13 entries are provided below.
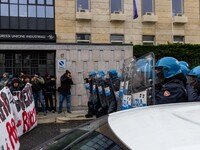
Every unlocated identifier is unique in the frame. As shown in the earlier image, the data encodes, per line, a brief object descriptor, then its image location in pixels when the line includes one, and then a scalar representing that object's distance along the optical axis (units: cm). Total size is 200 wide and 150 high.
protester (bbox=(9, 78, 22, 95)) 1022
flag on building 2088
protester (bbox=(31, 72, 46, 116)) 1201
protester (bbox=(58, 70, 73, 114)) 1219
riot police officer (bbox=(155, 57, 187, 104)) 387
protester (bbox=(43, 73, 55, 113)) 1253
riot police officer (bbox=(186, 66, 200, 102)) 408
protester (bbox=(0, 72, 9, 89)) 1167
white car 134
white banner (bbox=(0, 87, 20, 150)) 538
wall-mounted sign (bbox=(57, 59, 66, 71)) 1261
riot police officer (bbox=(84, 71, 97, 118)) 1053
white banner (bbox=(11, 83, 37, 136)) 812
